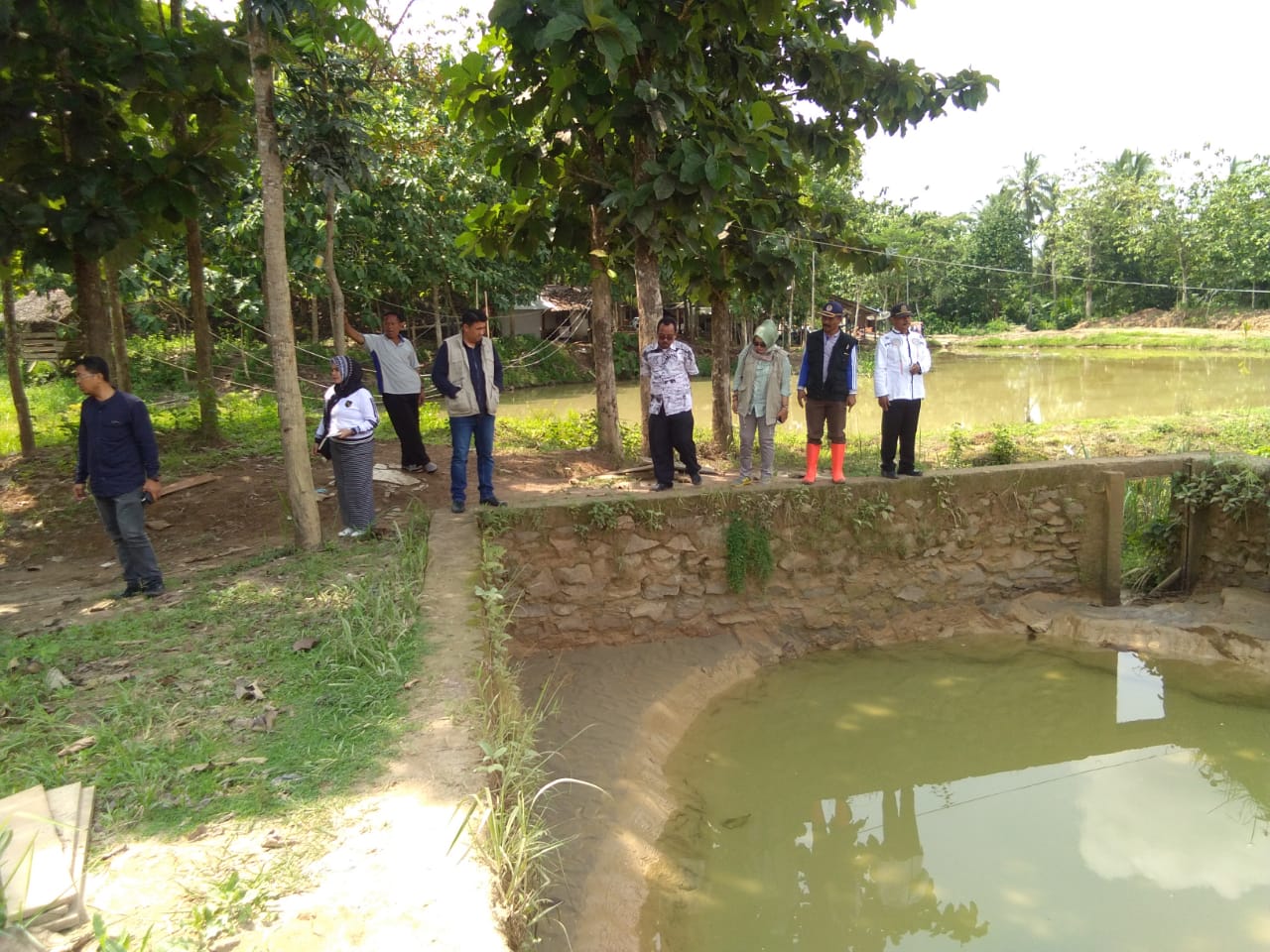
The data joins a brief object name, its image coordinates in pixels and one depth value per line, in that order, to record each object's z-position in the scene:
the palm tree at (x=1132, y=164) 47.06
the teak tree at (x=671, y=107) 6.29
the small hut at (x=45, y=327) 18.58
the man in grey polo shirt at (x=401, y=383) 7.53
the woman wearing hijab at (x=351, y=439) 6.13
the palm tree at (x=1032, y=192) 48.38
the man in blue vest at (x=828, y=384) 6.63
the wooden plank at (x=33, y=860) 2.26
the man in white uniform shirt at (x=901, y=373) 6.62
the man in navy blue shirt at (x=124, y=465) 5.30
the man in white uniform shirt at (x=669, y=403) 6.63
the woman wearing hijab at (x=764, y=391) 6.79
